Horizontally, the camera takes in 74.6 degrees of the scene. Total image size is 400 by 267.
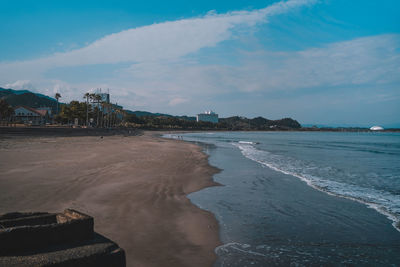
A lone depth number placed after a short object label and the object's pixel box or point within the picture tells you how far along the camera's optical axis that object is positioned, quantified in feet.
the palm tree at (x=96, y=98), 297.08
